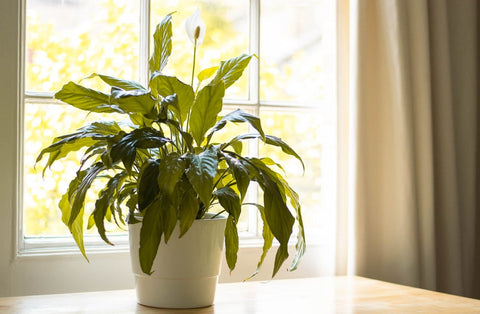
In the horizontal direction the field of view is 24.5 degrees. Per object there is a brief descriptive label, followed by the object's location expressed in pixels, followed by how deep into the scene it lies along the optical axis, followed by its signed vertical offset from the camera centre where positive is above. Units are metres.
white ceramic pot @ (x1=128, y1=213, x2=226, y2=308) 1.82 -0.16
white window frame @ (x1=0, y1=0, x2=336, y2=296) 2.07 -0.17
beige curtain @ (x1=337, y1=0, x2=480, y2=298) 2.28 +0.06
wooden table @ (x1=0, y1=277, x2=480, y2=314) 1.86 -0.24
